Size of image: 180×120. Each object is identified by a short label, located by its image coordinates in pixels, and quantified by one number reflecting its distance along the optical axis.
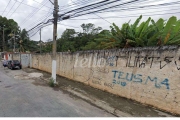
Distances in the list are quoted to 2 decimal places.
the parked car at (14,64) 18.14
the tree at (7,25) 46.59
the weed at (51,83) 8.97
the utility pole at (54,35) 9.28
